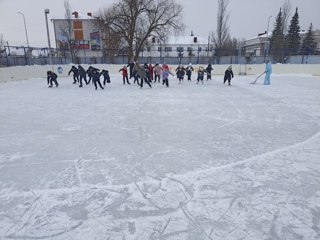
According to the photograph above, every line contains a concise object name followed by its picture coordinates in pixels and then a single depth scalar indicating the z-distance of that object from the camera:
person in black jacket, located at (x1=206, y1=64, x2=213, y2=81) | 15.49
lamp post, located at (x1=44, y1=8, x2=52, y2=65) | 17.02
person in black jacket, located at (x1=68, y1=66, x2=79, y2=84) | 13.58
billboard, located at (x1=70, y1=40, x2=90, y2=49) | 45.55
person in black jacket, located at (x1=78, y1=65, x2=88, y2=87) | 12.91
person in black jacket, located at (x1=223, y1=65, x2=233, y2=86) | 13.37
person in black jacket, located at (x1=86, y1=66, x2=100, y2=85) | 11.68
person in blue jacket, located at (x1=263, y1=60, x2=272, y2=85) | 13.77
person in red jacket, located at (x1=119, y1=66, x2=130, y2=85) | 13.79
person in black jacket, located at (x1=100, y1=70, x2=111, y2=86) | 12.89
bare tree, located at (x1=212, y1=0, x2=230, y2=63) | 32.09
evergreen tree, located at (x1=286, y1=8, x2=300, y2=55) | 39.31
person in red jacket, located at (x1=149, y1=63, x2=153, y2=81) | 14.70
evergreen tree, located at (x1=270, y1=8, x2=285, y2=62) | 35.09
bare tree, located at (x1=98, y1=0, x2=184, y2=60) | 25.42
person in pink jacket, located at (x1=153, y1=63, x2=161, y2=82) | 14.78
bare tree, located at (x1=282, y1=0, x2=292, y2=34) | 37.72
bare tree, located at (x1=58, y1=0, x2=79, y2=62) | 34.62
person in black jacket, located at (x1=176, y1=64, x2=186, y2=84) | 14.31
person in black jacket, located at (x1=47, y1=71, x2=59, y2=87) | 12.66
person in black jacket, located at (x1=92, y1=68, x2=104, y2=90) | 11.53
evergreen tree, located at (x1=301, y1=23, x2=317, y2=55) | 37.58
